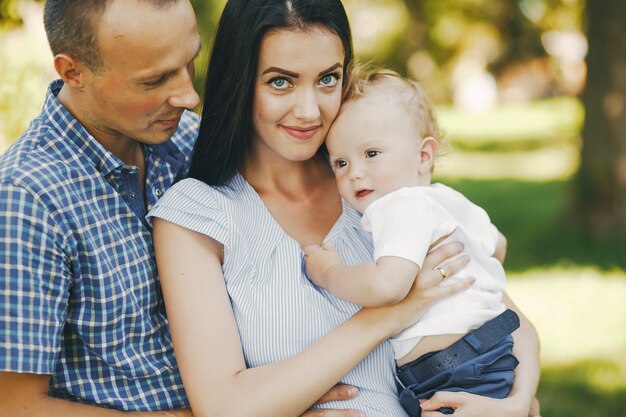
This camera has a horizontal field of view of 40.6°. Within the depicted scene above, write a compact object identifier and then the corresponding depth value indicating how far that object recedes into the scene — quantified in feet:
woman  8.03
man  7.35
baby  8.16
